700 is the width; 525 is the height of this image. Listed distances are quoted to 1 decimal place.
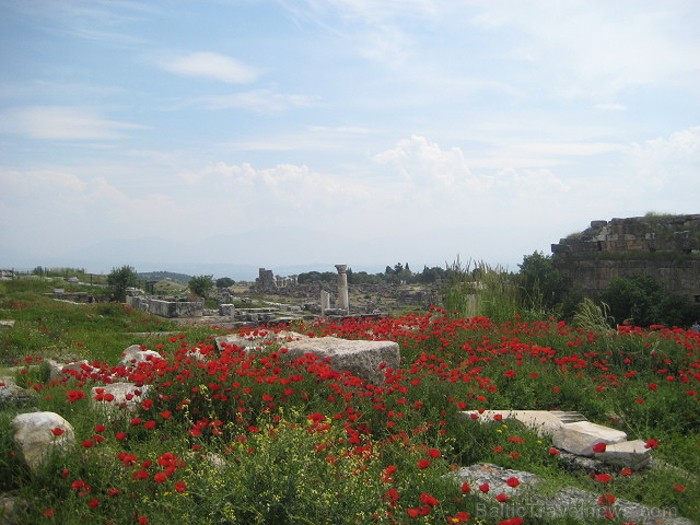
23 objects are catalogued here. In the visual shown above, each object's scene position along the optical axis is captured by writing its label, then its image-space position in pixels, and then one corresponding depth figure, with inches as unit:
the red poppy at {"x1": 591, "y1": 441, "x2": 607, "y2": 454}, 178.9
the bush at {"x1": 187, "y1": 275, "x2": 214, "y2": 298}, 1341.0
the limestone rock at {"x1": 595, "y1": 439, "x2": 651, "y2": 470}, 196.9
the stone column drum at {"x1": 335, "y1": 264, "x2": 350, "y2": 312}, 1110.4
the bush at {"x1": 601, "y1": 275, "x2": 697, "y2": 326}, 625.3
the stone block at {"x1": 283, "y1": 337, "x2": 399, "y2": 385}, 278.8
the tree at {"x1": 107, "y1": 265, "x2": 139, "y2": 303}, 1234.0
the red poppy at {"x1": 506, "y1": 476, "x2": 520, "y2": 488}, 153.7
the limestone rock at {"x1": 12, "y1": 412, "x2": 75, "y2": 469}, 183.9
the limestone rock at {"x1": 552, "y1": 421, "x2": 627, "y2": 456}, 205.0
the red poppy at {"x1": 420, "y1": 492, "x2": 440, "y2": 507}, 142.9
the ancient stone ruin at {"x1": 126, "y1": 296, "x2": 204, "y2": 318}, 961.5
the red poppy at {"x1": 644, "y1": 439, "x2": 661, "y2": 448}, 182.5
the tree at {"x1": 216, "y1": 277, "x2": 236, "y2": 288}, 2057.8
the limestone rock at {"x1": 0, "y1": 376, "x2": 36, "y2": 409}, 238.4
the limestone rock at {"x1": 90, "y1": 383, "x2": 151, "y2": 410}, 209.3
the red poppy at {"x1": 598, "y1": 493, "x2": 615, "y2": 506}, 145.9
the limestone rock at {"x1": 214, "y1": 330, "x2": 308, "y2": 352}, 318.0
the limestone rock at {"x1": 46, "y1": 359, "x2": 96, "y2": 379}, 262.4
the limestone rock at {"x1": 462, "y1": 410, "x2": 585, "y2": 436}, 225.9
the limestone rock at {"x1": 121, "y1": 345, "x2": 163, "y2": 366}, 325.9
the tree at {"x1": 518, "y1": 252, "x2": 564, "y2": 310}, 705.2
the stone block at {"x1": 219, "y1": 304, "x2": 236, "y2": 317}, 1023.0
